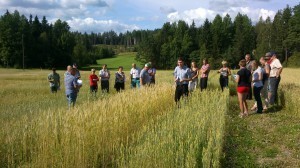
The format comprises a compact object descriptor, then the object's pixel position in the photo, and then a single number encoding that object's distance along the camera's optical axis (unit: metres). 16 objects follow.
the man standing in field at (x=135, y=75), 16.16
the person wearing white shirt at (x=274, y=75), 11.61
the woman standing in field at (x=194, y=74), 13.25
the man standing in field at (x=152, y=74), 15.55
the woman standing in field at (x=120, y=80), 16.00
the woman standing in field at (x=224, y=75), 15.36
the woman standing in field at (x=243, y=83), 11.01
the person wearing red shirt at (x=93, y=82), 15.29
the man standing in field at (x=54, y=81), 16.02
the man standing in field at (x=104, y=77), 16.06
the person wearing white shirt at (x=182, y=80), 11.16
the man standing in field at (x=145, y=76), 14.11
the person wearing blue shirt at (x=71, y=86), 10.98
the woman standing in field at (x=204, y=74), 14.93
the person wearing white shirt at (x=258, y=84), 11.39
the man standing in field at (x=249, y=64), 13.54
